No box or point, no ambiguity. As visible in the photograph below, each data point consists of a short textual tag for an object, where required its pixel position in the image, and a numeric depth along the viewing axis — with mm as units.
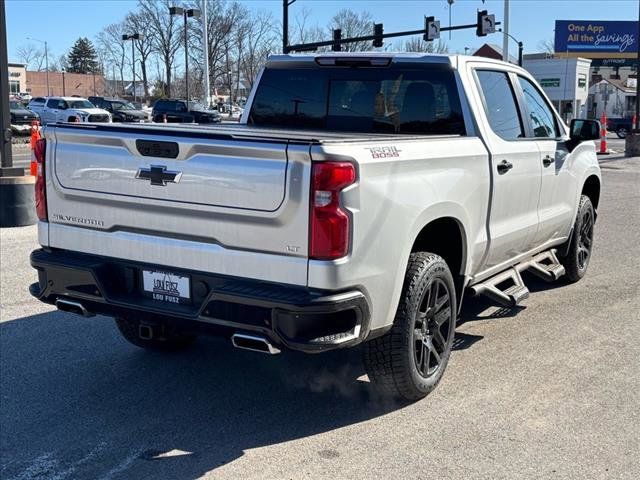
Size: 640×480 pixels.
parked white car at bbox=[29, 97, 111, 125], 36562
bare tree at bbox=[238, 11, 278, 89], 78938
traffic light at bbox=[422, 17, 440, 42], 33094
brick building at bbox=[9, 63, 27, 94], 110250
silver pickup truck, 3525
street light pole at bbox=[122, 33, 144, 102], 92700
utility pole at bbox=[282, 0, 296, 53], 29359
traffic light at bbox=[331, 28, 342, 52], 31197
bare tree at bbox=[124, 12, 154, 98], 89000
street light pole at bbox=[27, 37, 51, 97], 113838
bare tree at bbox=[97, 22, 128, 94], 101844
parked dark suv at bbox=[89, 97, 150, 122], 42156
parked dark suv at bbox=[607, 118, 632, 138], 47906
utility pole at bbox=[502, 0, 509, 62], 45062
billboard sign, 88188
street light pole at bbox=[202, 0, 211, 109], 47031
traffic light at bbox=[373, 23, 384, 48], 31750
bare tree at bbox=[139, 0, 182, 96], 87500
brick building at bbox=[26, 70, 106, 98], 119188
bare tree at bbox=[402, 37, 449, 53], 76938
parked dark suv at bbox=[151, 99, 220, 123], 37125
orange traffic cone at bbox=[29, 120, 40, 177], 10938
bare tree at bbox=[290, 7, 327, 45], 70188
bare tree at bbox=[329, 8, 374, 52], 76000
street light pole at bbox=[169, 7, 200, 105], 48312
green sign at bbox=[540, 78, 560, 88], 61134
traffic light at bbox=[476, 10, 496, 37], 33438
